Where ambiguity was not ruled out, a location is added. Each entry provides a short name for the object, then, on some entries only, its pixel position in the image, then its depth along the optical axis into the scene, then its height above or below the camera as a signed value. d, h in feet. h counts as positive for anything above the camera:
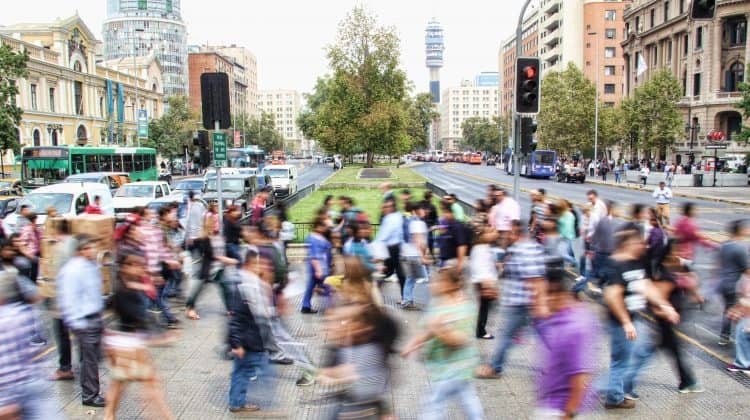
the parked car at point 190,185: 81.55 -3.83
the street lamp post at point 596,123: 182.36 +8.22
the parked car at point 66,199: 54.13 -3.46
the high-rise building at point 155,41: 439.22 +91.56
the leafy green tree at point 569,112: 193.16 +11.90
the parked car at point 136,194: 69.41 -4.15
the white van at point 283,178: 107.04 -3.99
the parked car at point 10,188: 89.12 -4.11
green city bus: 93.20 -0.47
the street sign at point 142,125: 178.19 +9.45
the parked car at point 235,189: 73.83 -4.01
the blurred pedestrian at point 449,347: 16.56 -5.17
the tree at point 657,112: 168.45 +10.02
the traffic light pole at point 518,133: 43.04 +1.29
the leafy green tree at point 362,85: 177.78 +19.82
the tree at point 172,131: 211.41 +9.19
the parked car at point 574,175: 160.15 -6.17
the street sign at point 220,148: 47.85 +0.67
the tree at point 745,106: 120.37 +8.11
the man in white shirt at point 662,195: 60.65 -4.44
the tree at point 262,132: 331.77 +12.80
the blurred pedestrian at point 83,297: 20.25 -4.47
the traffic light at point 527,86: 40.86 +4.28
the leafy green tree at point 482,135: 366.02 +11.08
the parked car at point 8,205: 57.93 -4.23
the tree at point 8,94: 114.93 +12.04
